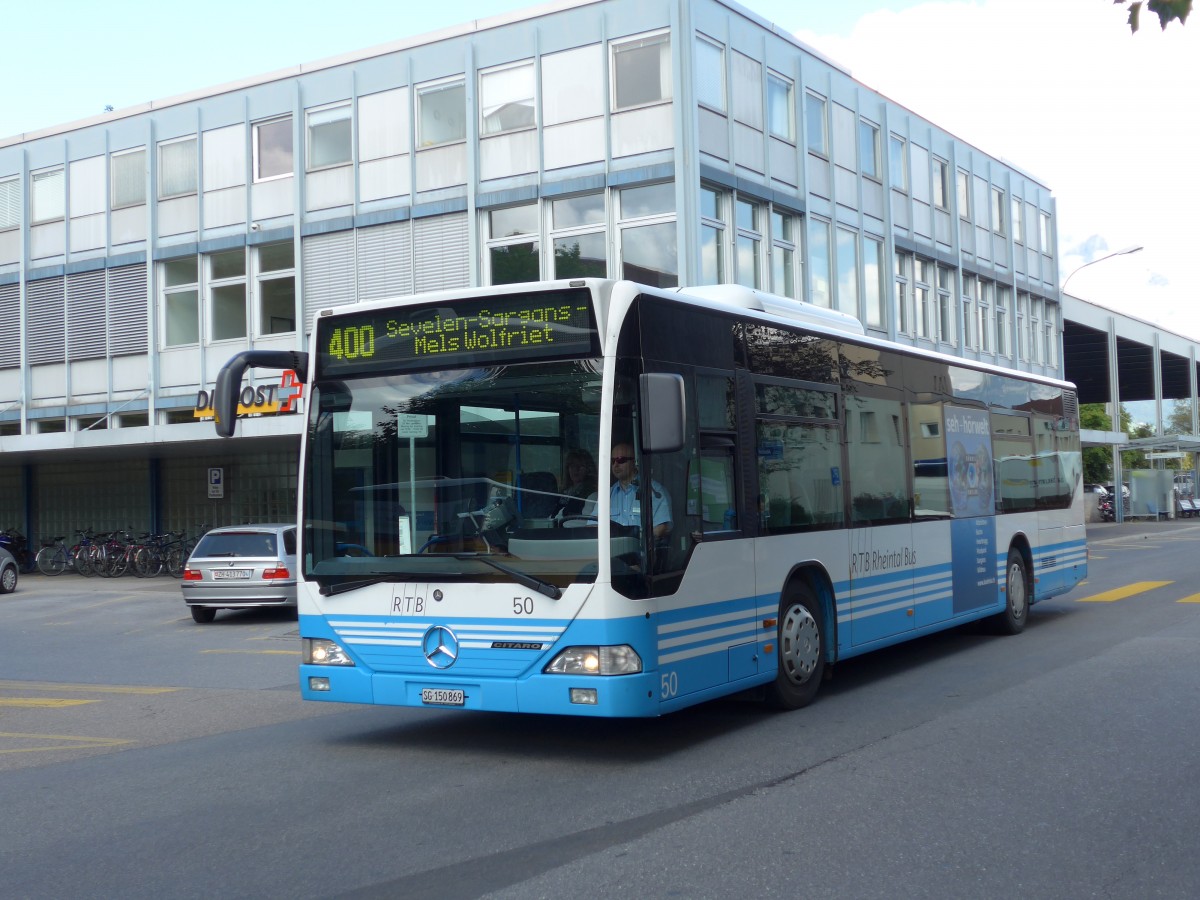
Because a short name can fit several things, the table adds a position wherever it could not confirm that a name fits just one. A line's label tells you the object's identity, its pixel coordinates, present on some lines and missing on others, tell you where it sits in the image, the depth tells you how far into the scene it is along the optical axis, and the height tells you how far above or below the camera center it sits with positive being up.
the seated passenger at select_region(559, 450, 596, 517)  7.51 +0.17
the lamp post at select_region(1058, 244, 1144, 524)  50.25 +1.72
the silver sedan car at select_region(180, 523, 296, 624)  18.94 -0.76
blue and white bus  7.52 +0.05
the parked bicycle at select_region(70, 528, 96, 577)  31.12 -0.79
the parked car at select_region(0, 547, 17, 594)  26.81 -1.00
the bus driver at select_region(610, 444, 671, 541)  7.48 +0.11
